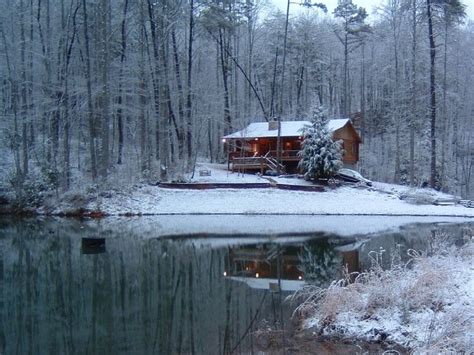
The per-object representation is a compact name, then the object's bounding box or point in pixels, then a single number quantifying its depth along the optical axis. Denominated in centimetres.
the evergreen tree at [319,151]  3284
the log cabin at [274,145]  3759
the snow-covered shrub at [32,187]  2888
